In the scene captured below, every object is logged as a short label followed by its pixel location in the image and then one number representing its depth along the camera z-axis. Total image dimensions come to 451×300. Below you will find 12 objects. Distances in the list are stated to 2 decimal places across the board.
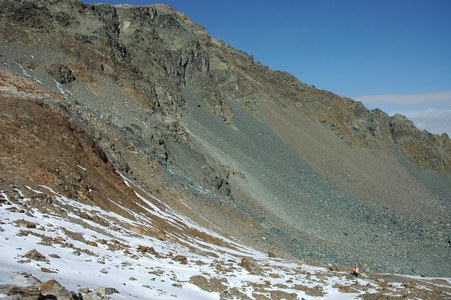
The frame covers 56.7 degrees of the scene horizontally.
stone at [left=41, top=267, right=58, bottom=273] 11.12
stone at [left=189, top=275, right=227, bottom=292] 14.85
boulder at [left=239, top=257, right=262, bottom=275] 18.52
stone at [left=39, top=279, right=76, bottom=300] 8.88
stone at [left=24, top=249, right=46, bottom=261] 11.88
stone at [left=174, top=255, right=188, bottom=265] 17.80
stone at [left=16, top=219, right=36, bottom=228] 14.65
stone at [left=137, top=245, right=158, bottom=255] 17.52
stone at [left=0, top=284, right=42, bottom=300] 8.10
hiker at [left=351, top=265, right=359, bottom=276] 21.36
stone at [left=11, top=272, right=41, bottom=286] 9.27
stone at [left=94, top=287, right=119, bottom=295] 10.34
